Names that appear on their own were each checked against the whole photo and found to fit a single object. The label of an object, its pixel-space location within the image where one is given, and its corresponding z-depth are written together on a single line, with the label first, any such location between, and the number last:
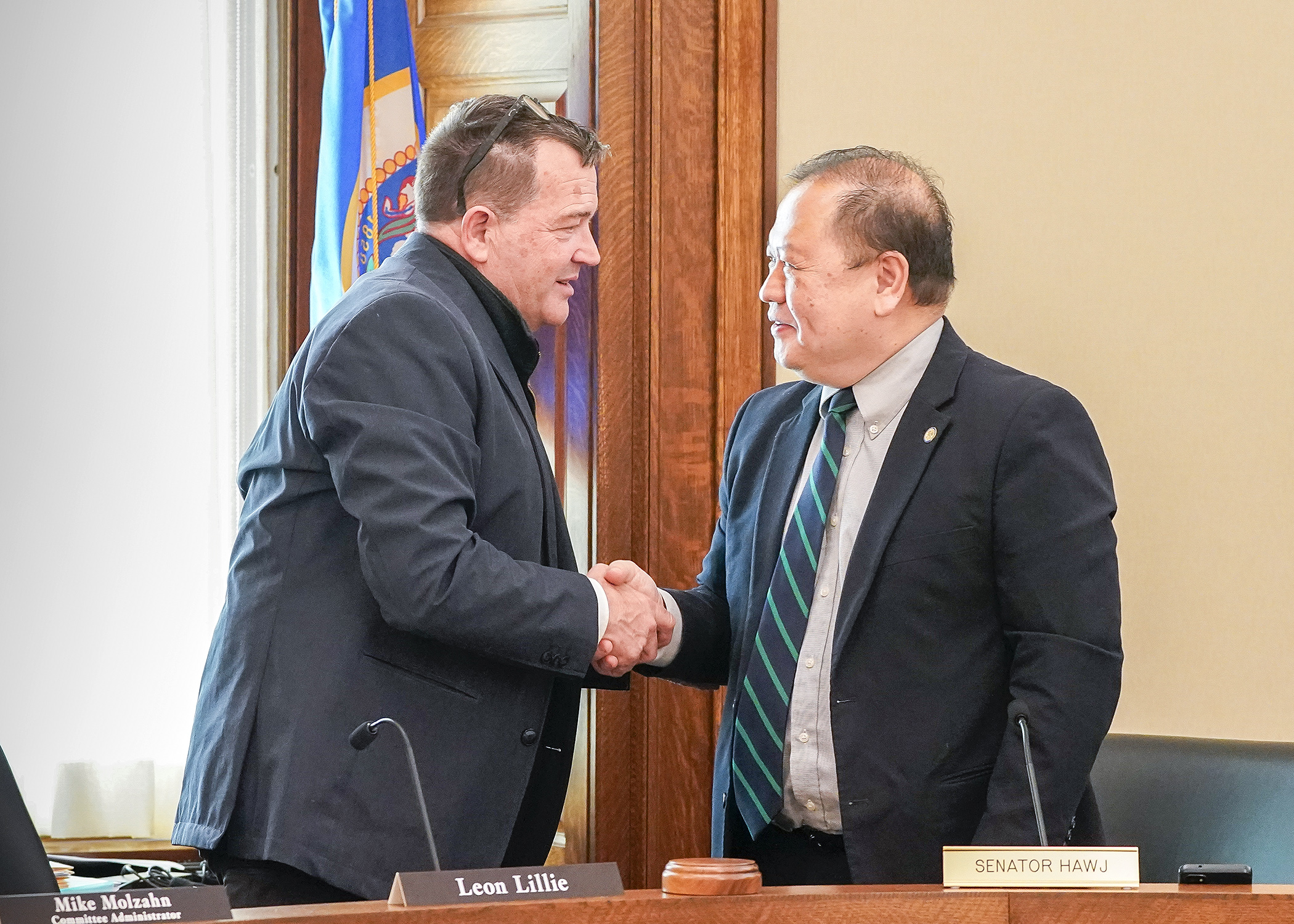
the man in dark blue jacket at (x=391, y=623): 4.61
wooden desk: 4.16
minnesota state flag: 5.51
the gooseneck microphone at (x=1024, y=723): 4.35
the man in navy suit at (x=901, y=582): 4.63
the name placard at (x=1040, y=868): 4.23
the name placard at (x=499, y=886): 4.13
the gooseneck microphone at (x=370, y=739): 4.33
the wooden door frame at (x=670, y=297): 5.34
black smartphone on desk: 4.23
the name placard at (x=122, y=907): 4.06
